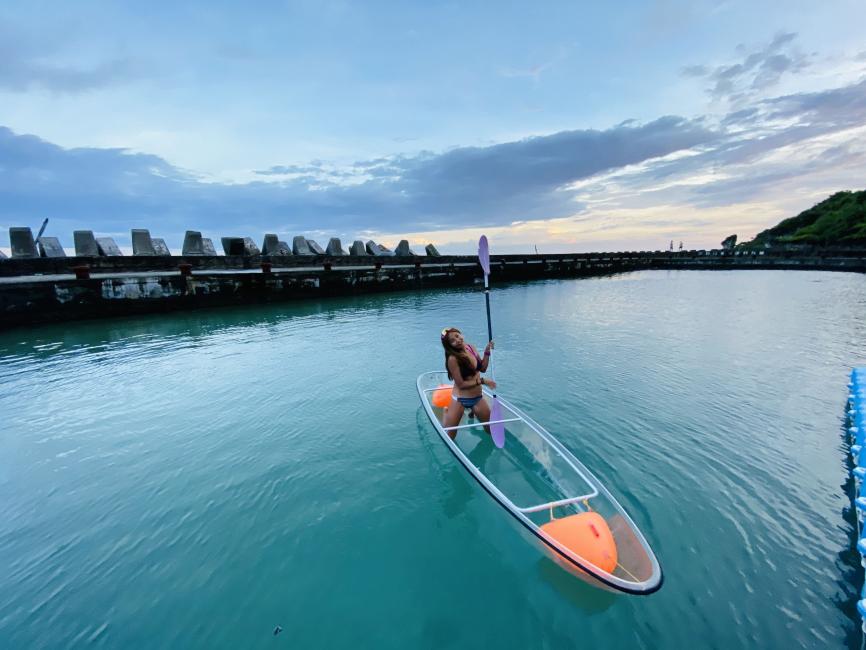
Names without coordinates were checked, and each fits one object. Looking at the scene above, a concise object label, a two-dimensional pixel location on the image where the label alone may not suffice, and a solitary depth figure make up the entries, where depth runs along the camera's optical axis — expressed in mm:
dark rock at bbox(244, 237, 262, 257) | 26703
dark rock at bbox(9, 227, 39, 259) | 18297
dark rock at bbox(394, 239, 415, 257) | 35625
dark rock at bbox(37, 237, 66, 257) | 19109
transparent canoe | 3686
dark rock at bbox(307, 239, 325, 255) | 30188
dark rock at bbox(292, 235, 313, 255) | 29484
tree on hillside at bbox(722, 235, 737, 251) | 105500
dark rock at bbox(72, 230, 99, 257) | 20172
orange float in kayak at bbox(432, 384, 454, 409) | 8211
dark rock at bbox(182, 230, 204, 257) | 24172
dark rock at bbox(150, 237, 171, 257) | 22656
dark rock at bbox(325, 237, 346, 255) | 30969
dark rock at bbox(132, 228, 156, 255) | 22000
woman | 6691
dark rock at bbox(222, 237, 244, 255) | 25953
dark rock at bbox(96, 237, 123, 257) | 20788
